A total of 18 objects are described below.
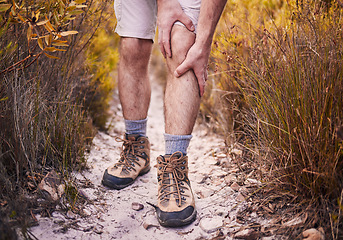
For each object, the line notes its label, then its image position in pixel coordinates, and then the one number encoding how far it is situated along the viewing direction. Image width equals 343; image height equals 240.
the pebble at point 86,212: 1.53
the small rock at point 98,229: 1.43
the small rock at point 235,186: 1.67
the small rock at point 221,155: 2.21
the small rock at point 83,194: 1.64
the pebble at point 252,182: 1.63
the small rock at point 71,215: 1.45
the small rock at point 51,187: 1.47
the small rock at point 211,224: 1.43
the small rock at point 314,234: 1.15
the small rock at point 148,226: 1.51
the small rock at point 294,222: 1.26
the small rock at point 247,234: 1.31
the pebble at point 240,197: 1.57
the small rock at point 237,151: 2.14
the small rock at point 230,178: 1.80
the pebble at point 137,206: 1.65
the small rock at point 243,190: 1.60
